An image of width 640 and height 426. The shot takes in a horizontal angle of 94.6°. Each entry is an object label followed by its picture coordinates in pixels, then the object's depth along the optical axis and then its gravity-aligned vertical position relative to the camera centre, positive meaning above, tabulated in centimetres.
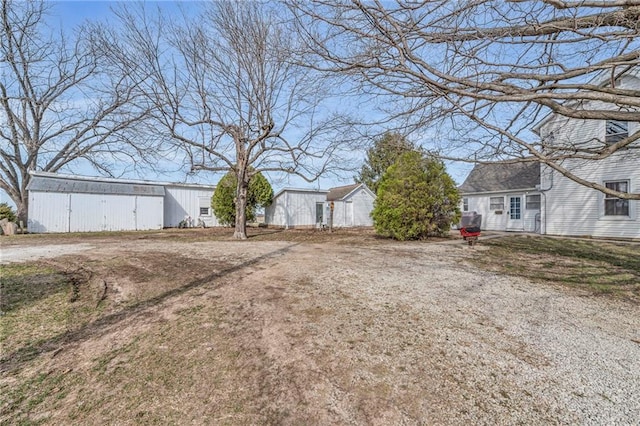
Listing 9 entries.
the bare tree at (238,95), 1046 +445
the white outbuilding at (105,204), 1520 +33
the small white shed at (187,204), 1945 +42
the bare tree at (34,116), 1523 +546
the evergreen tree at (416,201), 1112 +43
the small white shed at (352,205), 2098 +44
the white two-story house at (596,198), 1123 +62
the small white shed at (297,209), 1983 +14
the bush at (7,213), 1495 -21
